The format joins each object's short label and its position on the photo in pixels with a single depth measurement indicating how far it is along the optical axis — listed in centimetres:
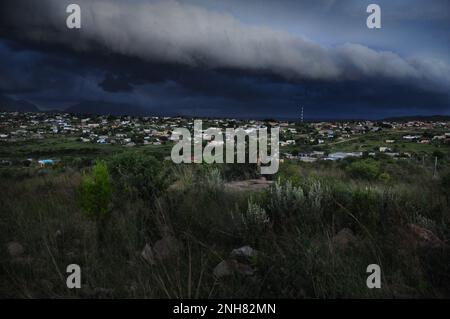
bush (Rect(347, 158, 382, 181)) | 1333
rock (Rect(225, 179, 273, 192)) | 642
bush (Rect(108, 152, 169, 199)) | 564
